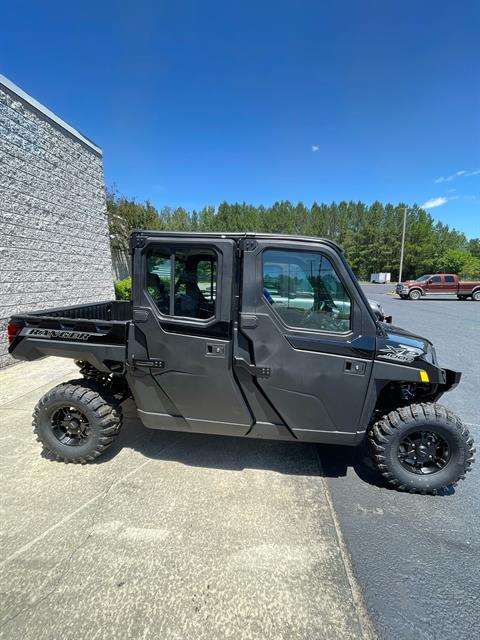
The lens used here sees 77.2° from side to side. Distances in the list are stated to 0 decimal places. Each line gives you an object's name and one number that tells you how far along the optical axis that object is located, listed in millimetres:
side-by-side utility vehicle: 2402
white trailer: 51938
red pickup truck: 21359
